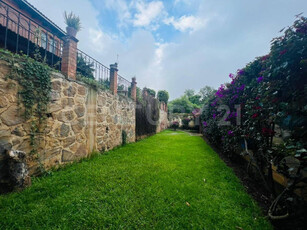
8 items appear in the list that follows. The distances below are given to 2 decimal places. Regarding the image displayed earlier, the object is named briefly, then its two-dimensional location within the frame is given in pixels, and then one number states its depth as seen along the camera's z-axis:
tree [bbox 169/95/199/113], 19.75
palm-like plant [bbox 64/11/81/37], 2.95
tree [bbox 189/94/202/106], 29.34
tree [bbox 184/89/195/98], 35.56
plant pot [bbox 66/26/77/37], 2.93
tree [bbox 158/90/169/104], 17.78
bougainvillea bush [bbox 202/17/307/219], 1.11
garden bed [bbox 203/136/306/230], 1.24
